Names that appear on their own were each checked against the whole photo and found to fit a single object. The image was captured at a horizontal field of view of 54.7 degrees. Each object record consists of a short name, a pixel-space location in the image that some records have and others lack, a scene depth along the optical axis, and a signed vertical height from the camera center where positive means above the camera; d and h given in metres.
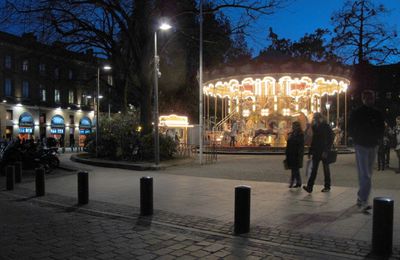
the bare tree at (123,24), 19.80 +5.82
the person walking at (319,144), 9.08 -0.32
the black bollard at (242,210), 6.14 -1.27
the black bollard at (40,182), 10.20 -1.36
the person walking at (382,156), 14.55 -0.97
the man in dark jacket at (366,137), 7.02 -0.12
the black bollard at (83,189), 8.94 -1.36
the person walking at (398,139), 13.70 -0.34
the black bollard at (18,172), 13.00 -1.40
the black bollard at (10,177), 11.50 -1.38
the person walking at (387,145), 15.06 -0.58
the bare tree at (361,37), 35.00 +8.66
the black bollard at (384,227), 4.92 -1.23
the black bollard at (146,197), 7.54 -1.31
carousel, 26.70 +1.88
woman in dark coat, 9.88 -0.56
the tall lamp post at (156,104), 16.22 +1.16
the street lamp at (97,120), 22.83 +0.63
